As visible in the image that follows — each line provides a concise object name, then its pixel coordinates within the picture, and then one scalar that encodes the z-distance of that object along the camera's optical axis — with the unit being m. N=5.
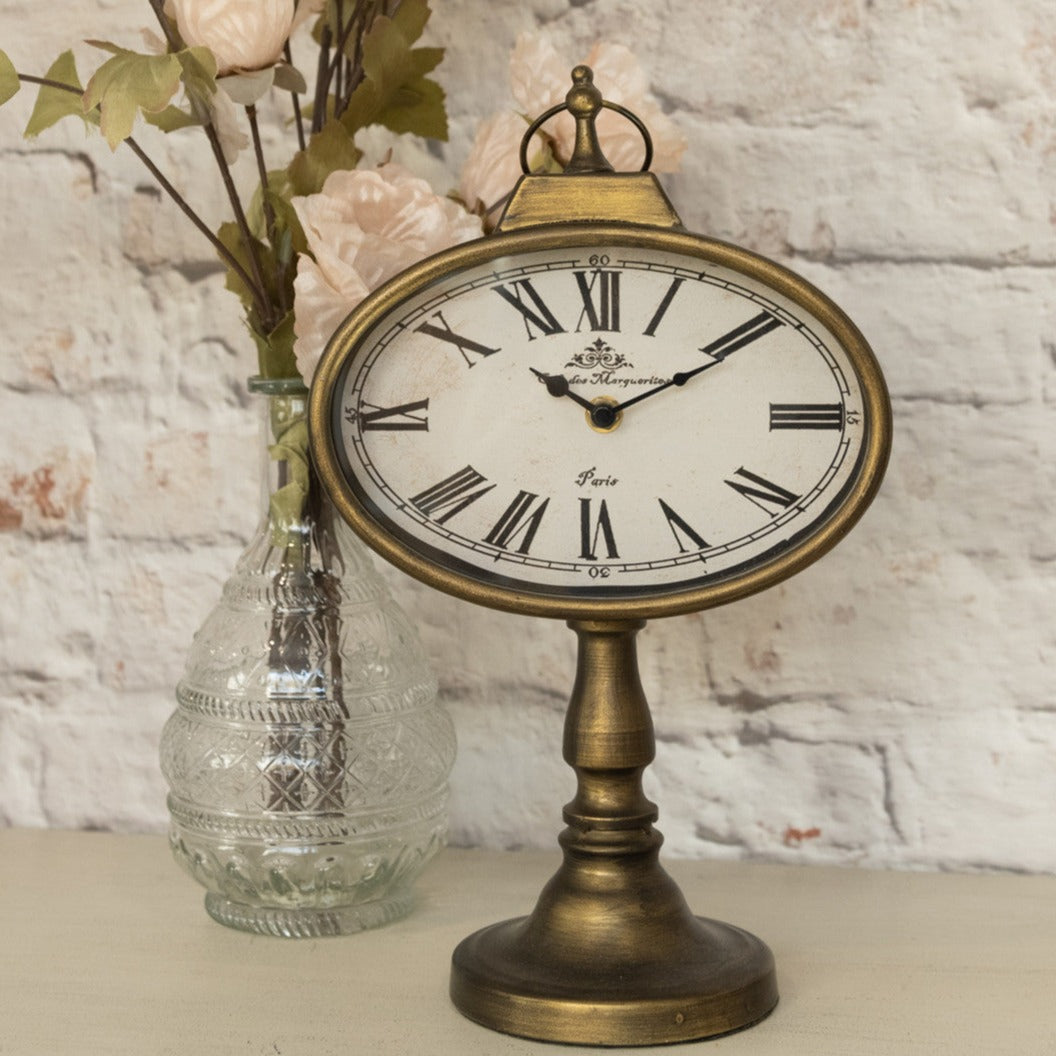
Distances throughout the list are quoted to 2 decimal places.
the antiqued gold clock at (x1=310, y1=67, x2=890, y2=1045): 1.10
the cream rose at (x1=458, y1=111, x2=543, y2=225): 1.24
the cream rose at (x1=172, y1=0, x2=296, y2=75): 1.16
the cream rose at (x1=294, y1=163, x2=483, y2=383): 1.16
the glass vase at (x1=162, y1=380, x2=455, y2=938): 1.23
